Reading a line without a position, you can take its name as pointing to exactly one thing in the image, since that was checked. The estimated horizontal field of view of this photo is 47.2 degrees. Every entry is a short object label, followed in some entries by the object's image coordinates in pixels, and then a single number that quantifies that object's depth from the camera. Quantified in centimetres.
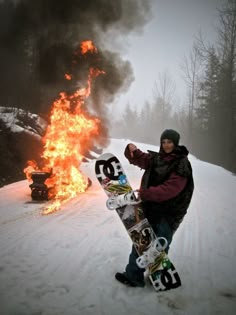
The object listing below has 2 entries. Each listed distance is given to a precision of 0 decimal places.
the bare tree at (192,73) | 4350
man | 386
